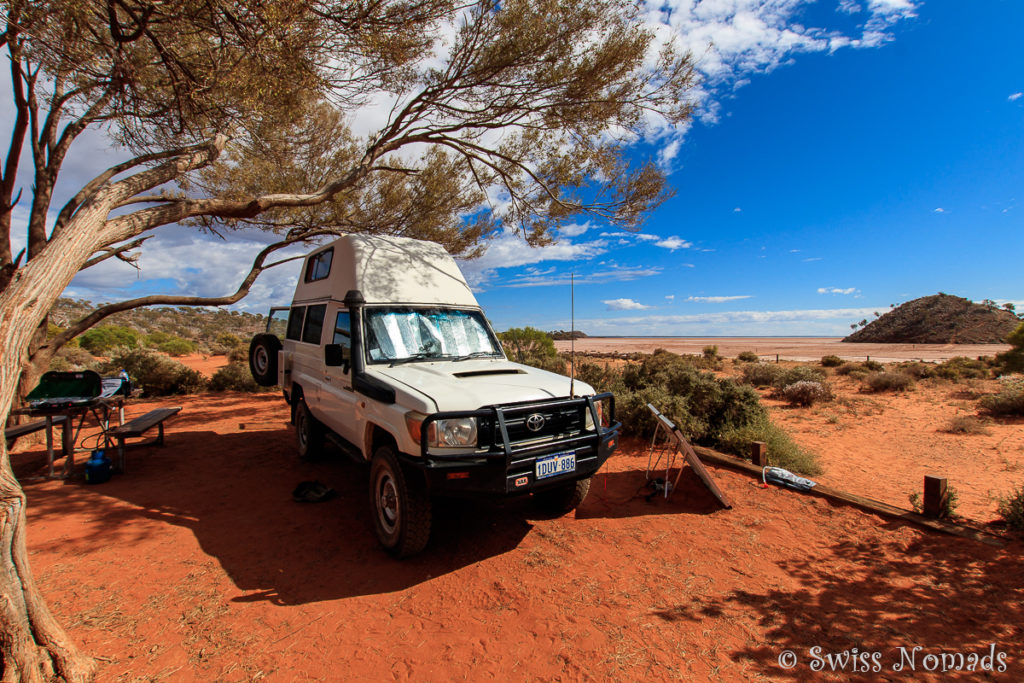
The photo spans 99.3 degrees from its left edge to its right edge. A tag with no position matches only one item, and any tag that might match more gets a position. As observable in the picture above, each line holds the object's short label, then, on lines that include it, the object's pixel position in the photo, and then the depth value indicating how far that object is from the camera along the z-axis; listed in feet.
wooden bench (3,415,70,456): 19.95
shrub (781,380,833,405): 41.16
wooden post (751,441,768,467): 19.52
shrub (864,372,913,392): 47.47
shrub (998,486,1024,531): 13.66
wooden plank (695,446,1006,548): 13.29
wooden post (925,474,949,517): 14.46
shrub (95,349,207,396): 43.96
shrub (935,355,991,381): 57.28
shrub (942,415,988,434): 30.01
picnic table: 18.97
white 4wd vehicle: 11.23
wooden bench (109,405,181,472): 19.70
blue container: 18.31
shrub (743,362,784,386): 53.62
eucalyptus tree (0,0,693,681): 16.84
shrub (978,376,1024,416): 34.30
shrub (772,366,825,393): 49.95
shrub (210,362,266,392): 47.32
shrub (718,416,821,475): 21.42
